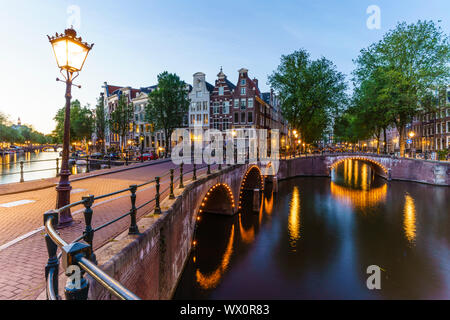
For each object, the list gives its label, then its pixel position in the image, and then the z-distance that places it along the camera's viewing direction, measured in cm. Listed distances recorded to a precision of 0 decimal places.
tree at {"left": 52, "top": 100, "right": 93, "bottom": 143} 5241
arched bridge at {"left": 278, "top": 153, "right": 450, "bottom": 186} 2902
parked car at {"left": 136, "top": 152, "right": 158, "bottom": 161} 3378
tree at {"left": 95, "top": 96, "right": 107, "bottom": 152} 5028
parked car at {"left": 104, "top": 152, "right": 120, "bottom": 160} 3997
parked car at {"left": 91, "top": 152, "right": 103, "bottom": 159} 4348
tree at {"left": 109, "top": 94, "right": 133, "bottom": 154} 4397
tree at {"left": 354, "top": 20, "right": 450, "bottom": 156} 3044
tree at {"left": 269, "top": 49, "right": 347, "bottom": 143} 3581
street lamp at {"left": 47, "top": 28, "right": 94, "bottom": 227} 558
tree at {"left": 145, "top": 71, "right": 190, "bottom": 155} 3547
